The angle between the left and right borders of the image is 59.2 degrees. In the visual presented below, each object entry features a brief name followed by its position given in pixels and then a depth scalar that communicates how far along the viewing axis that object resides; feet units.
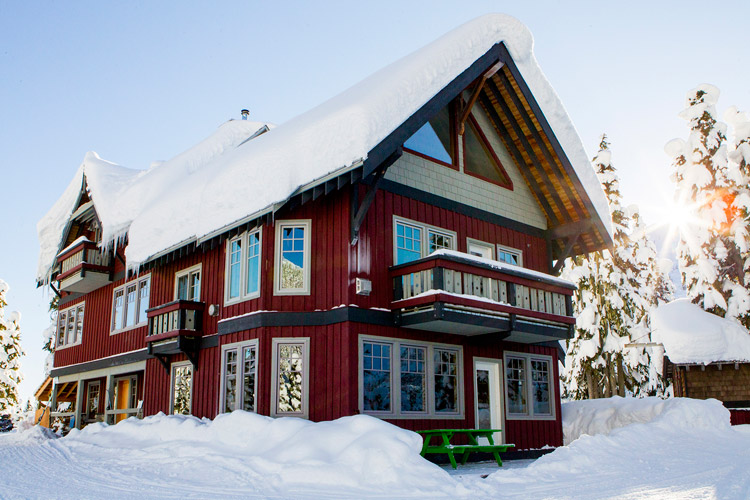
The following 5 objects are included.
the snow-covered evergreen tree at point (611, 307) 96.17
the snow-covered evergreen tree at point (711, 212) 81.76
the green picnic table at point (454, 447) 39.86
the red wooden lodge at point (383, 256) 44.50
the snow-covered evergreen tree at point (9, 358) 139.13
